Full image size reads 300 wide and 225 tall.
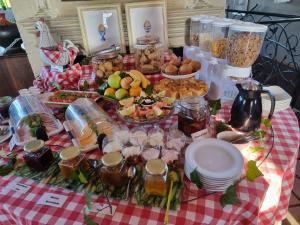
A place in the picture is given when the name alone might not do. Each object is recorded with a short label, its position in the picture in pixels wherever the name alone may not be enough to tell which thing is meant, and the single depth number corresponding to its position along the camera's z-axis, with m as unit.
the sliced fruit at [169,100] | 0.96
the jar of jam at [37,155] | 0.72
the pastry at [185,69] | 1.18
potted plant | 2.16
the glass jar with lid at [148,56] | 1.45
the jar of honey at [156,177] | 0.59
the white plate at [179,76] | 1.15
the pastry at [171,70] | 1.19
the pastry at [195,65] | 1.22
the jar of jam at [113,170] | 0.62
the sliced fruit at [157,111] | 0.90
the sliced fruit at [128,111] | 0.91
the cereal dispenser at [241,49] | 1.03
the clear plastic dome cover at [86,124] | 0.85
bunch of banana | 1.17
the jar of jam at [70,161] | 0.68
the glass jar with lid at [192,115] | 0.83
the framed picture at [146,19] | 1.60
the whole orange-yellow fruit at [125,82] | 1.15
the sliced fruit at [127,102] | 0.96
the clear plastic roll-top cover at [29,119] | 0.92
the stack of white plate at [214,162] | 0.61
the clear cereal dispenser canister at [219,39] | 1.20
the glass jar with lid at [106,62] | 1.36
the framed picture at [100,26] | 1.58
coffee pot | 0.82
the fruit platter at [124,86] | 1.12
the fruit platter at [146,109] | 0.90
